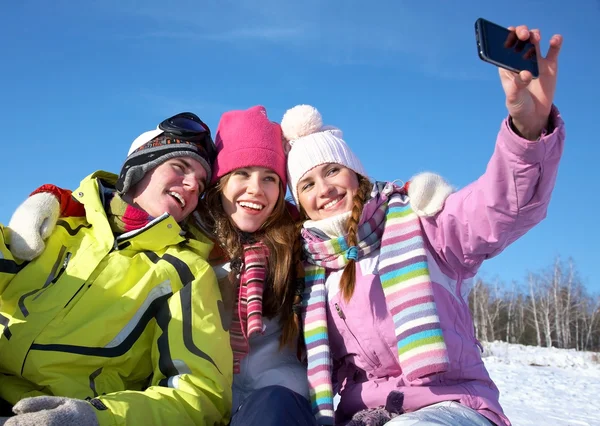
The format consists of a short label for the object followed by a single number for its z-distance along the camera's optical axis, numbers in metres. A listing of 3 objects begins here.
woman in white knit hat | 2.23
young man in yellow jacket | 2.46
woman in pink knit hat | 3.04
